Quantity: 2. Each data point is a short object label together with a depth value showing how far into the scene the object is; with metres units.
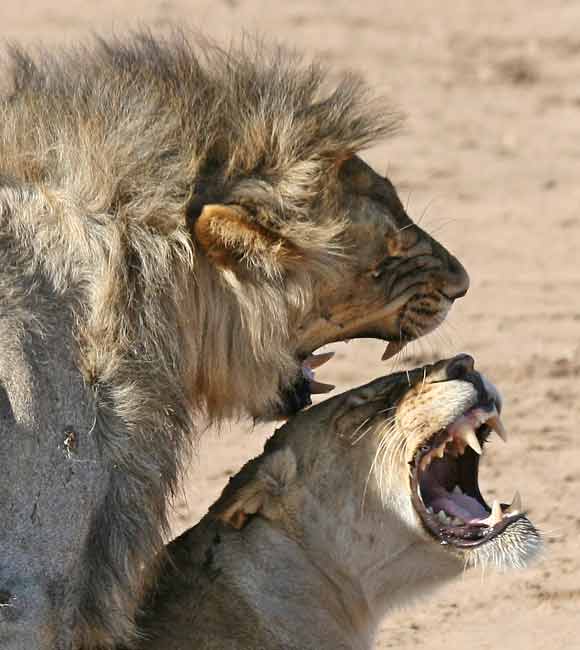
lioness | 9.49
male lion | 8.55
